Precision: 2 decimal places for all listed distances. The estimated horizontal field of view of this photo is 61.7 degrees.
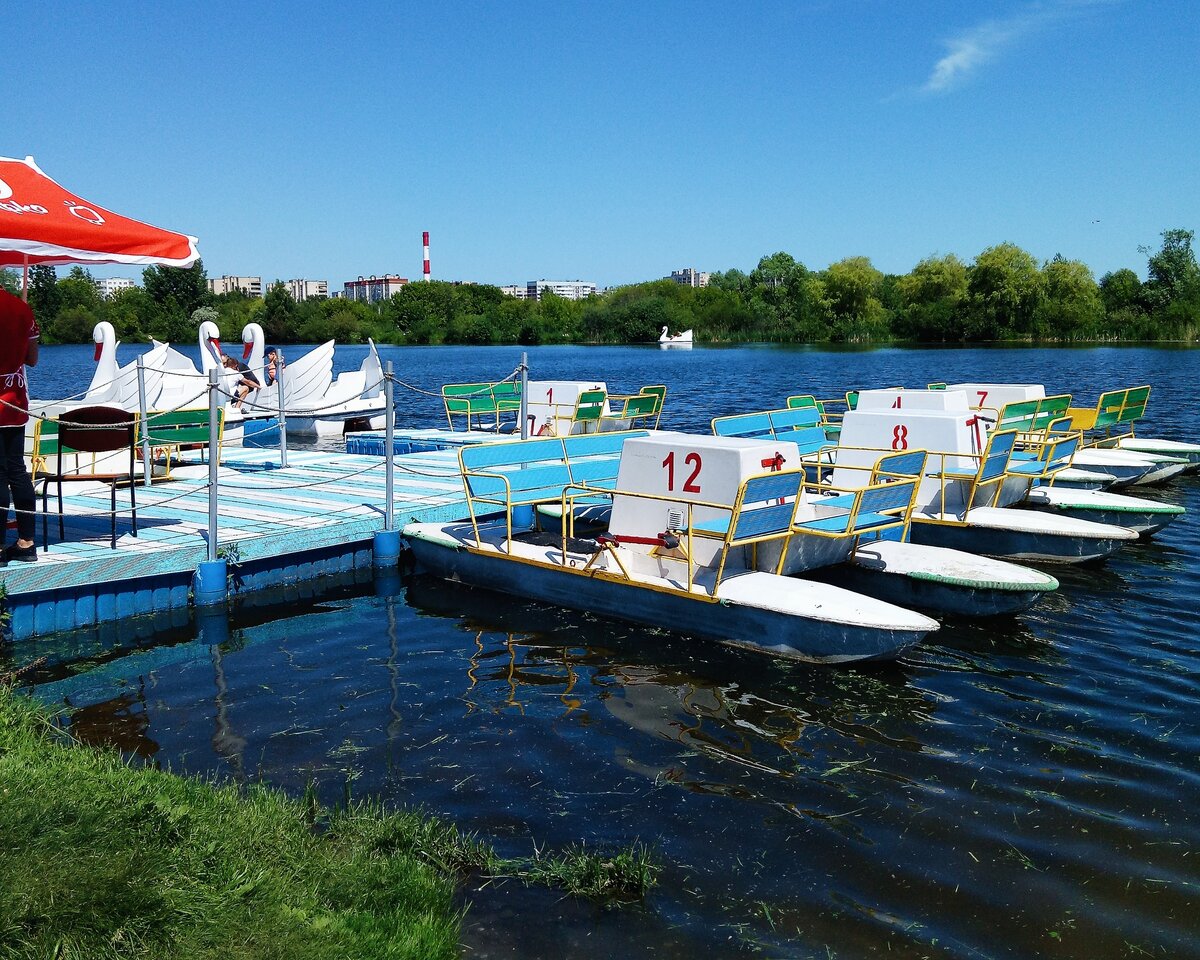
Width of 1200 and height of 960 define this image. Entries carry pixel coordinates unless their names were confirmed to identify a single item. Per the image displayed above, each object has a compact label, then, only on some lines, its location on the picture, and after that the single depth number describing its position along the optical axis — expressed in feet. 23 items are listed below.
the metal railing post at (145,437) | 38.81
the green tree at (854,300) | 321.24
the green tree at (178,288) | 370.12
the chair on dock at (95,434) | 29.78
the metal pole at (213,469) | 31.09
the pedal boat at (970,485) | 37.40
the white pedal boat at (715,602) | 26.25
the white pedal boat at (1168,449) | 60.23
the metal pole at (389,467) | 37.50
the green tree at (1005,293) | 278.67
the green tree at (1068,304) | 271.08
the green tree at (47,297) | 348.84
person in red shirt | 27.02
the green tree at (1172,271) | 292.61
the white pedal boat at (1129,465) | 52.95
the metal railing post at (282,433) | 48.03
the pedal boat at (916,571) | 30.71
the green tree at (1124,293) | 300.81
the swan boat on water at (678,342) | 363.29
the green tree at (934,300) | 295.28
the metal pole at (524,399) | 49.57
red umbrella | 25.41
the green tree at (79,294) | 377.30
